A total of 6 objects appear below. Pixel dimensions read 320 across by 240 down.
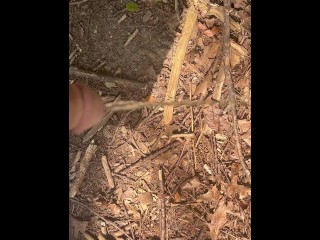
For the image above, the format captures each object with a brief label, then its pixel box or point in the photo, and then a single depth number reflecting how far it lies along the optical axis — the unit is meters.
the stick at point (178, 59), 1.49
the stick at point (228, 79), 1.50
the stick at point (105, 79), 1.43
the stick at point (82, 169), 1.43
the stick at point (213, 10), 1.53
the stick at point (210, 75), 1.50
